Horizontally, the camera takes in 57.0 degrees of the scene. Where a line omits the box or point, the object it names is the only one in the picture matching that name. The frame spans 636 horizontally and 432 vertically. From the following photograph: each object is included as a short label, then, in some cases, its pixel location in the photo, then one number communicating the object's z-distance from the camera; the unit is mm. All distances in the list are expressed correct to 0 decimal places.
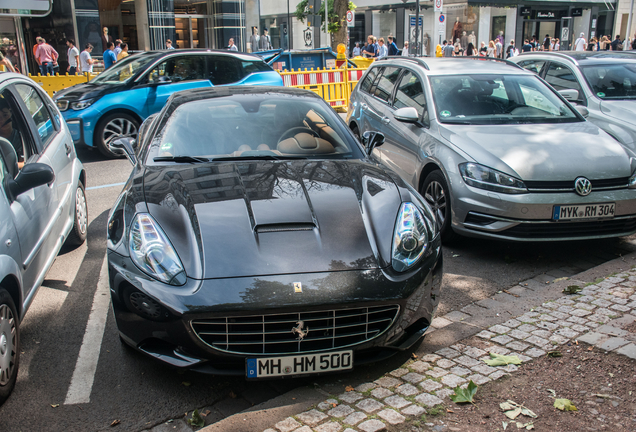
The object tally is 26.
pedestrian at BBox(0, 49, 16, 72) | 15657
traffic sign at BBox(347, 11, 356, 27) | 24641
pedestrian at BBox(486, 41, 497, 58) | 30397
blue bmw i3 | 9539
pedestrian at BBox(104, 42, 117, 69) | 18484
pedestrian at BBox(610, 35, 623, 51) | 29417
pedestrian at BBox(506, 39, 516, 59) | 31859
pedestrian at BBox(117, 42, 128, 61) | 18692
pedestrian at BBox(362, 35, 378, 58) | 24381
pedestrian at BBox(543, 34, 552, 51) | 34156
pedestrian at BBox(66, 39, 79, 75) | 20828
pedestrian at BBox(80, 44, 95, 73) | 20031
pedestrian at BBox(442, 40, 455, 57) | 27141
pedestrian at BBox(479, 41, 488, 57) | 31169
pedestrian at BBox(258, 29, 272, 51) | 30453
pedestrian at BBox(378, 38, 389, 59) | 26394
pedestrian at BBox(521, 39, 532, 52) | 33791
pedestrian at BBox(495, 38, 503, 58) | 32512
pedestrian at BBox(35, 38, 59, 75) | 19844
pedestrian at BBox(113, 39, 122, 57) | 20756
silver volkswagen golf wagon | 4828
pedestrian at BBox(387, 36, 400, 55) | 26766
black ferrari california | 2834
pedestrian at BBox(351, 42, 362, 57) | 32819
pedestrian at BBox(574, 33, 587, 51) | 27531
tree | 24984
